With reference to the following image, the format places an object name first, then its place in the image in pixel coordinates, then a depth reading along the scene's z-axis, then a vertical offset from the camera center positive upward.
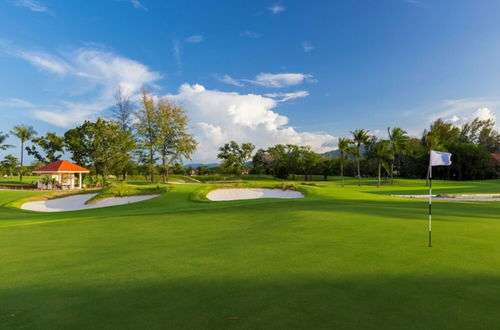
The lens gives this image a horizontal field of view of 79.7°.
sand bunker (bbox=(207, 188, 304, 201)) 24.17 -1.92
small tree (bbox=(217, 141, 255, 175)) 70.44 +3.63
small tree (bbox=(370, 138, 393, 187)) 45.47 +3.18
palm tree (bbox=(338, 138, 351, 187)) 46.98 +4.36
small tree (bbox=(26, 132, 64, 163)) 52.06 +4.15
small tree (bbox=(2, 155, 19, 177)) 58.30 +1.26
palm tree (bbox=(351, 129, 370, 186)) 46.50 +5.29
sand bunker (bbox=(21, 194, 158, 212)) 23.36 -2.75
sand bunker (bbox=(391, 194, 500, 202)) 27.58 -2.42
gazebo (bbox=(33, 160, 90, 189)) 39.12 -0.30
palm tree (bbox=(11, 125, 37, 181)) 52.92 +6.53
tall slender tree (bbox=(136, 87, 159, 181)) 45.25 +6.54
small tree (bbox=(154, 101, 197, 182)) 45.34 +5.64
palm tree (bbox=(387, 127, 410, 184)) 45.89 +4.76
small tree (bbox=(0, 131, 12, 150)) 50.28 +4.66
